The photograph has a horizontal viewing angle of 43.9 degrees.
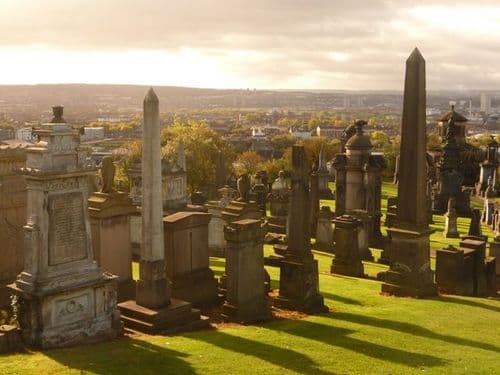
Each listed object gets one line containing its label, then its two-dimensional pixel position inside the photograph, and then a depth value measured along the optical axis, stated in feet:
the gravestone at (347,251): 62.95
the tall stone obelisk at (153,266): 37.83
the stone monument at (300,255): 45.55
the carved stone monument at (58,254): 33.24
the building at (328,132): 528.22
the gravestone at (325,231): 77.20
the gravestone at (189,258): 44.98
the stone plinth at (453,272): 54.80
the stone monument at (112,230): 43.60
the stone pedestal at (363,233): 71.31
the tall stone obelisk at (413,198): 51.49
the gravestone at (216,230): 71.82
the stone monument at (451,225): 96.27
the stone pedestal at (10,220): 41.83
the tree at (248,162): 194.51
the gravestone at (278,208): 88.63
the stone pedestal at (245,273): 41.09
